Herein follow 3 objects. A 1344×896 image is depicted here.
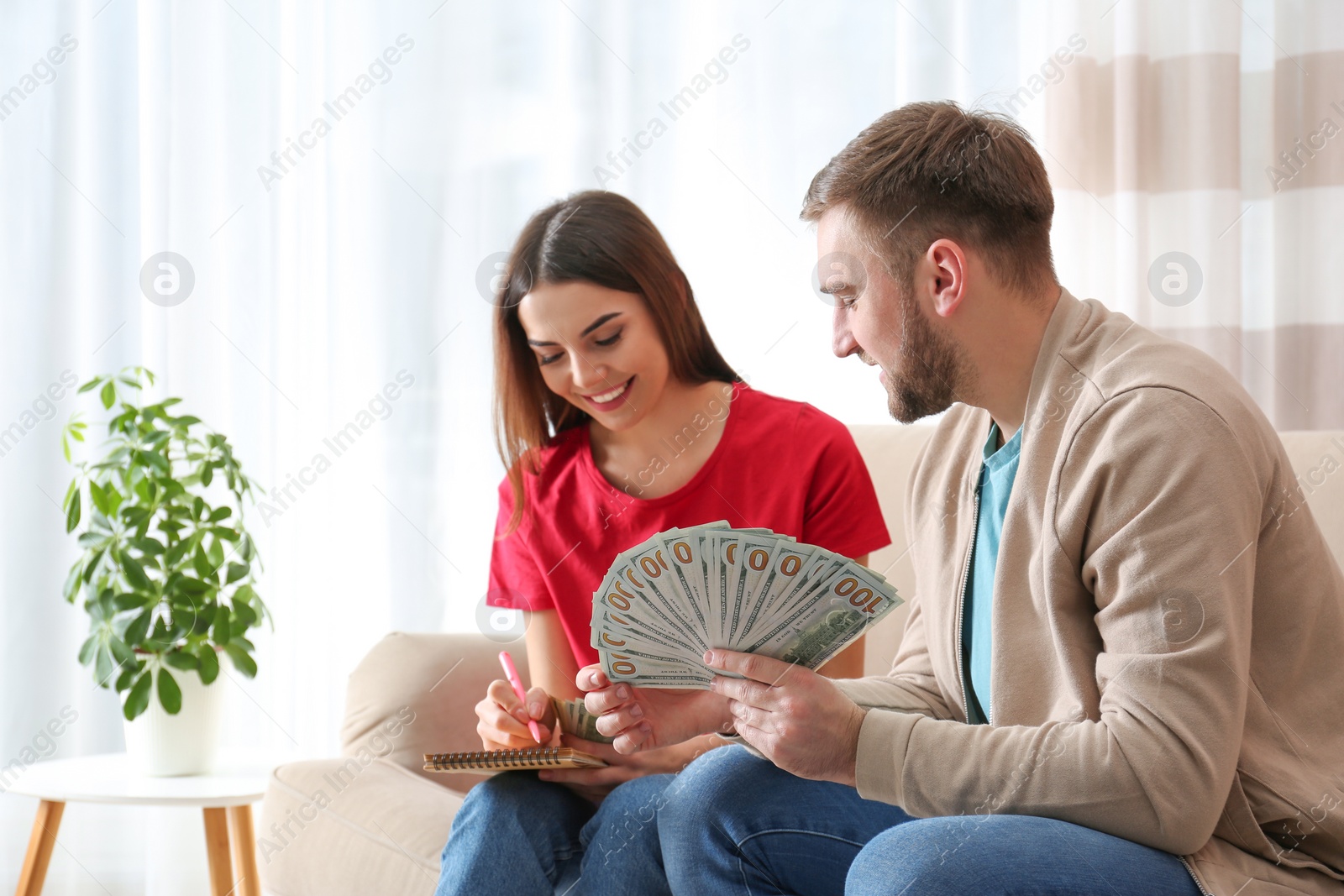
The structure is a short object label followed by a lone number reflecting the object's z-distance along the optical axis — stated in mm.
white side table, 4346
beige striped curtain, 4581
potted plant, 4479
